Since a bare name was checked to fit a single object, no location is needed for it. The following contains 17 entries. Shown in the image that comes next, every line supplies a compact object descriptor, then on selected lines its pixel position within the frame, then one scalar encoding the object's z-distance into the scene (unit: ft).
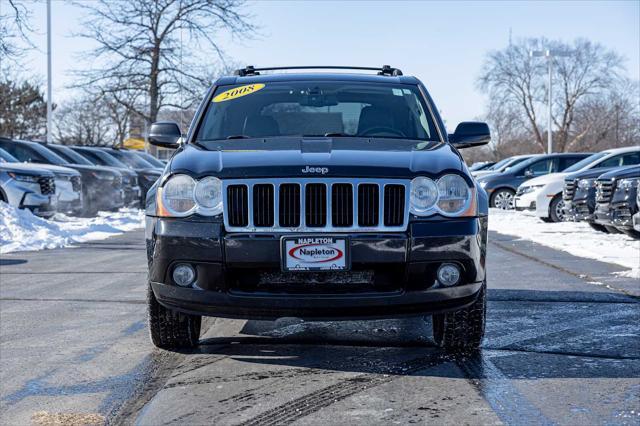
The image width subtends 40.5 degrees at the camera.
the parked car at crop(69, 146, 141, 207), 67.93
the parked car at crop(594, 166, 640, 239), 38.81
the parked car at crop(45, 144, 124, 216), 61.62
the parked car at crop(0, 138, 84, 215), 52.60
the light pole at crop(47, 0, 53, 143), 105.81
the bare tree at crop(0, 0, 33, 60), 62.39
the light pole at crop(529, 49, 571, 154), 155.53
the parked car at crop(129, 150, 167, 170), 87.12
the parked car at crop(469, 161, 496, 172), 136.88
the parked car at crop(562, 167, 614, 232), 45.37
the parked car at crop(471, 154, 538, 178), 84.65
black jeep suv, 13.70
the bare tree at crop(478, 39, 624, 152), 212.84
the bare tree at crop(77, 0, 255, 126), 107.34
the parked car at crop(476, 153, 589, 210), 75.92
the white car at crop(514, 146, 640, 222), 53.54
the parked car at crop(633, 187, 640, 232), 37.36
